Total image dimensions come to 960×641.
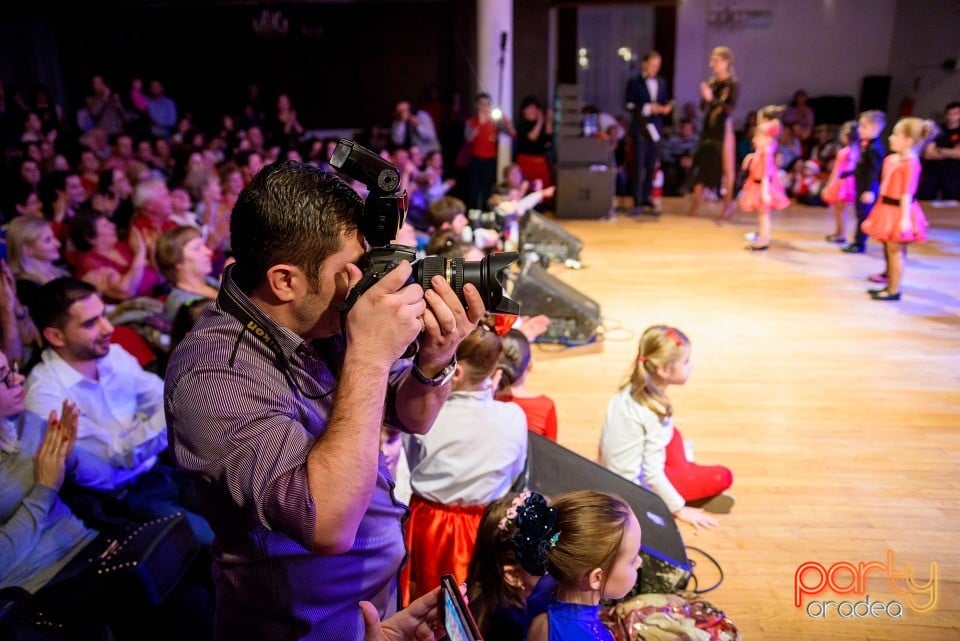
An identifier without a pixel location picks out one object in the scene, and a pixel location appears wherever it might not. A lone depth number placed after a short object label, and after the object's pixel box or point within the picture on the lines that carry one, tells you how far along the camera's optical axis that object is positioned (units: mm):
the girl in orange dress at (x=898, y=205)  4887
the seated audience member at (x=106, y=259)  3863
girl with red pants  2594
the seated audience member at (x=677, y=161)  9461
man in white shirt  2363
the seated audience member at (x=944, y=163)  8445
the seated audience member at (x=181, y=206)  5188
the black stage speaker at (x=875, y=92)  10922
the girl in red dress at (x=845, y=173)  6434
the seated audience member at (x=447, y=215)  4623
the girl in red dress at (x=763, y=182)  6450
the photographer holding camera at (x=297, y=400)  960
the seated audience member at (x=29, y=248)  3697
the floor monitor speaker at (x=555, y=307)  4301
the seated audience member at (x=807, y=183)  8578
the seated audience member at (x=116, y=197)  4965
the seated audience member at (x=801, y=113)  10477
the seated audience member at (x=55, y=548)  1805
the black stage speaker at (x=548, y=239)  5977
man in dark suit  7984
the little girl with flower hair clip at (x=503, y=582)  1741
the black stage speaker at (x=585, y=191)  8039
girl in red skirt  2104
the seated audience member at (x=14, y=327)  3135
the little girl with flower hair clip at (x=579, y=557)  1607
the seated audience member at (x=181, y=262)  3305
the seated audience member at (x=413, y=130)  8562
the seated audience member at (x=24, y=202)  4852
